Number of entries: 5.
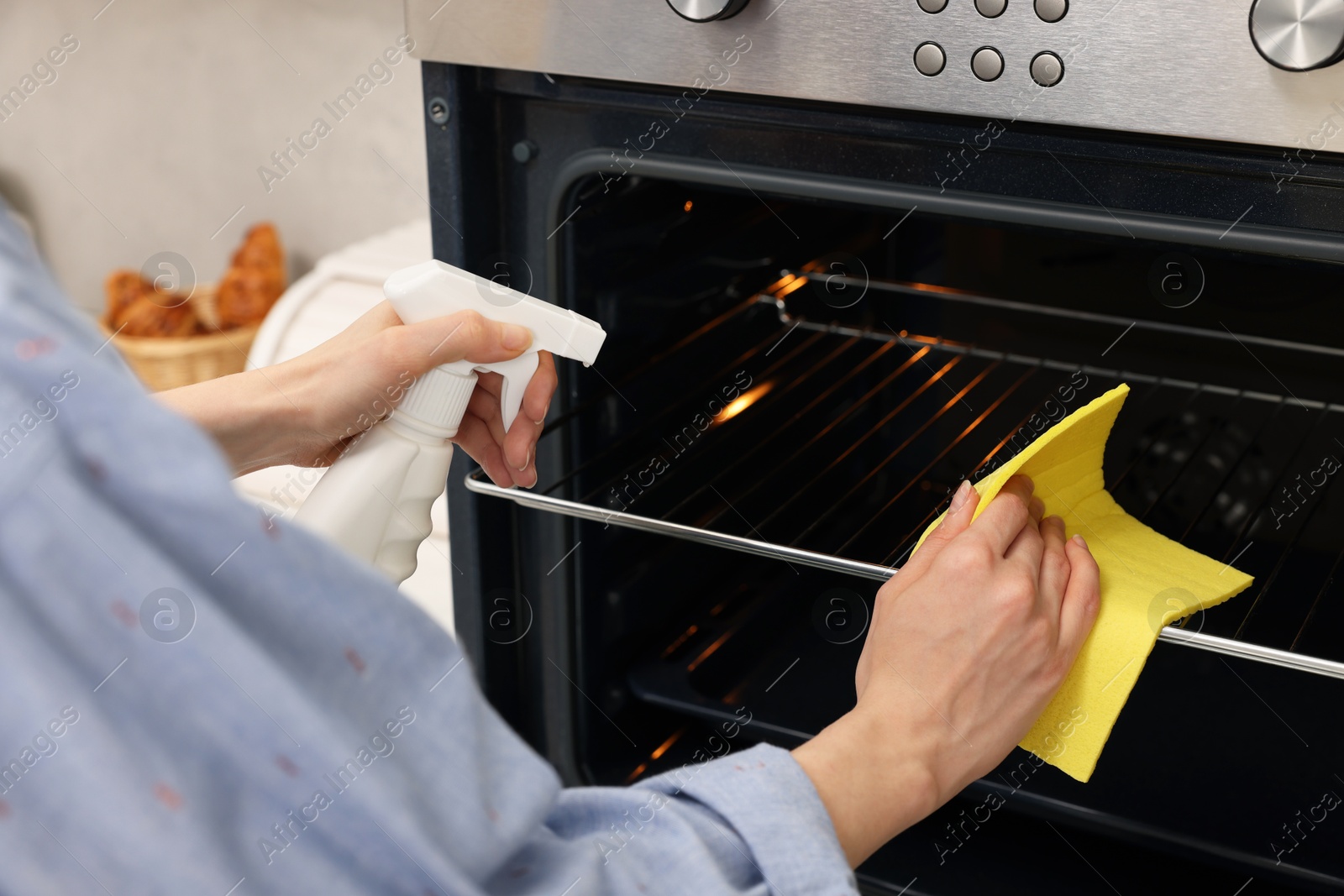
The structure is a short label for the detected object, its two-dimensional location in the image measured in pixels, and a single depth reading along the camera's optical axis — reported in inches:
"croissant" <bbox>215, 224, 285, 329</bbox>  91.5
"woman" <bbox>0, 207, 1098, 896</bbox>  39.9
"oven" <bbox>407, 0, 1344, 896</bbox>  48.5
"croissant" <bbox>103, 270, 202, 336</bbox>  89.5
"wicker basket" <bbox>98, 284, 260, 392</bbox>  86.6
